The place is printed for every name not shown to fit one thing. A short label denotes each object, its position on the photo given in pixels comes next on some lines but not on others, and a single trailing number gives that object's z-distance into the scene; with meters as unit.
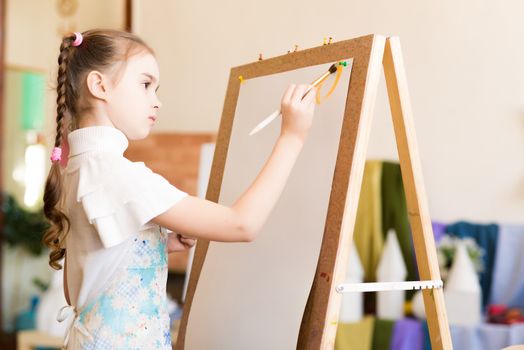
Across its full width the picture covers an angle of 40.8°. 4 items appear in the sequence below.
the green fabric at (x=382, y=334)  2.58
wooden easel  1.34
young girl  1.25
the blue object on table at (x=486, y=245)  2.75
